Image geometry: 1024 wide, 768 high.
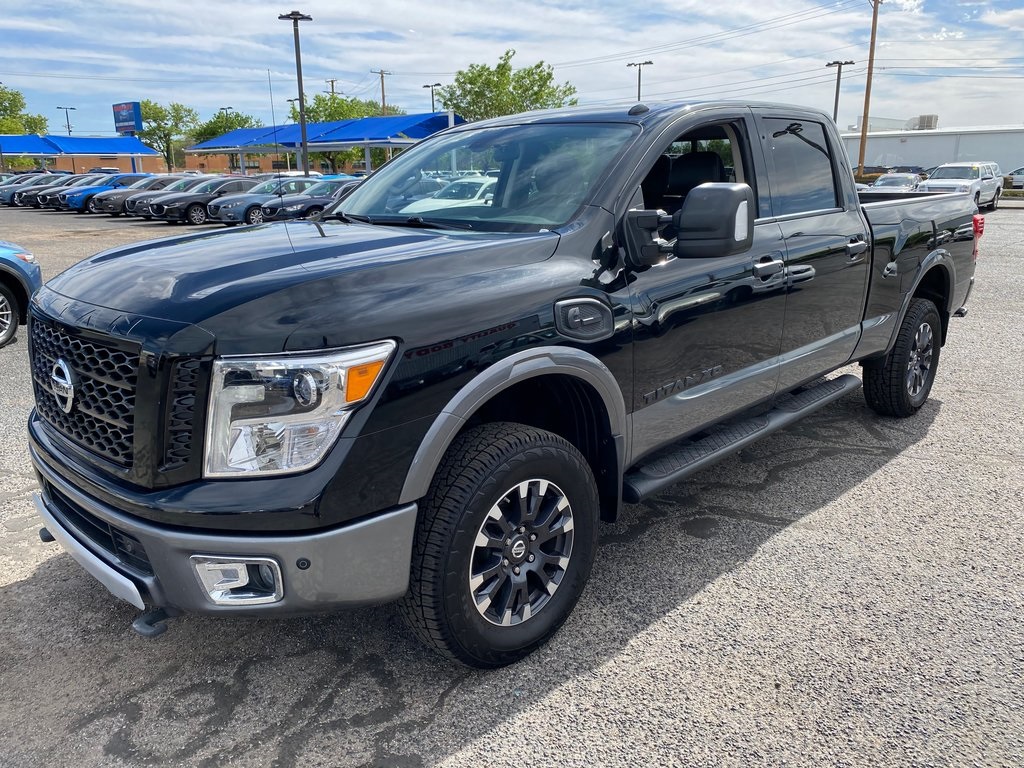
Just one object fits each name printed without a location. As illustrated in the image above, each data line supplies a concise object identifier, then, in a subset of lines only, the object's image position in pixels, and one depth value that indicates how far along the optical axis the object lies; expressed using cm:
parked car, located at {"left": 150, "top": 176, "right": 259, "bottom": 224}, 2400
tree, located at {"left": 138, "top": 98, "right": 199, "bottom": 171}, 10512
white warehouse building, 5447
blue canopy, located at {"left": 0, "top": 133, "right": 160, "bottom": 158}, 7098
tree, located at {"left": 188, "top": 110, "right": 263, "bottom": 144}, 9775
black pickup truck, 222
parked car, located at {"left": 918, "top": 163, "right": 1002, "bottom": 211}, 2700
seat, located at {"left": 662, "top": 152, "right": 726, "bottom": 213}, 381
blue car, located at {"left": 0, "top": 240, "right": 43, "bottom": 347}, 786
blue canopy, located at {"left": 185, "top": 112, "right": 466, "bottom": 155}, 3859
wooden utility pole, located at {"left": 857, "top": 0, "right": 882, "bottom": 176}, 4012
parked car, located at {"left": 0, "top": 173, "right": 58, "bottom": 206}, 3425
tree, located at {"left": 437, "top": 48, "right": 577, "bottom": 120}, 5469
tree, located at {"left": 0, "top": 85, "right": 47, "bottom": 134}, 10306
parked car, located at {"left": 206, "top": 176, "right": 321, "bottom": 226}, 2134
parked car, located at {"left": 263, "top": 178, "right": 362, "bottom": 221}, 1830
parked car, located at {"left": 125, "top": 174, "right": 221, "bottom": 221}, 2532
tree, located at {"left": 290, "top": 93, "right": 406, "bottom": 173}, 7331
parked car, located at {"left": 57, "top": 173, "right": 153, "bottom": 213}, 2930
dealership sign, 8150
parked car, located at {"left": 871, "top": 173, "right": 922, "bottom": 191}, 2628
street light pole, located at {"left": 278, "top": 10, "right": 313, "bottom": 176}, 1941
